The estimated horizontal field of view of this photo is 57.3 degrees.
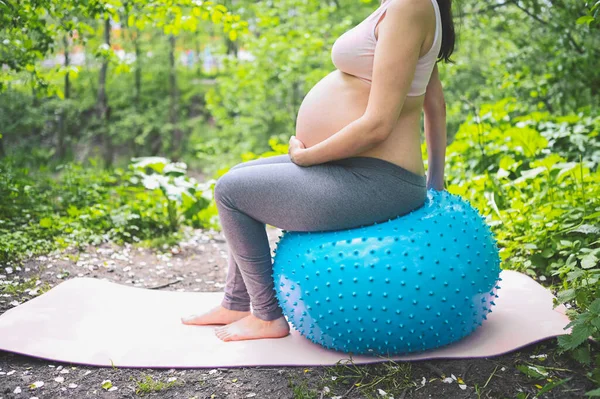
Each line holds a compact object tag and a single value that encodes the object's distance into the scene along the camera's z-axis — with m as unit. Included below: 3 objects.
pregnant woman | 1.99
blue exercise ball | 2.06
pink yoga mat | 2.26
